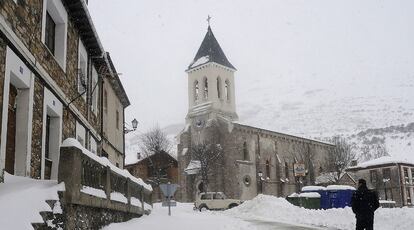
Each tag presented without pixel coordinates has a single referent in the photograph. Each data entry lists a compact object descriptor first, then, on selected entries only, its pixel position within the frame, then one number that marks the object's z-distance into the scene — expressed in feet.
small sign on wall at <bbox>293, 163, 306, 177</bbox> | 108.86
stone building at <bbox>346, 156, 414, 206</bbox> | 197.88
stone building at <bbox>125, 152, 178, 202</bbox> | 226.79
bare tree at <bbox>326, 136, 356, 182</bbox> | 231.96
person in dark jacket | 36.40
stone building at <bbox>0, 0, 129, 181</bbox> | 31.76
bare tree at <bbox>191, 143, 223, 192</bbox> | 184.24
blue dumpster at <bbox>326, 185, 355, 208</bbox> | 96.32
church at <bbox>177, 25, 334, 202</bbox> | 188.96
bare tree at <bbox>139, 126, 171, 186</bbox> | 222.54
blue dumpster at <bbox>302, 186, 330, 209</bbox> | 97.52
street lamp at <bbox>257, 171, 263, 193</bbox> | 196.15
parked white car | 131.03
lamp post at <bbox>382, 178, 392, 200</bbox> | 199.41
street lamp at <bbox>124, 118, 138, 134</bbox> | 87.42
